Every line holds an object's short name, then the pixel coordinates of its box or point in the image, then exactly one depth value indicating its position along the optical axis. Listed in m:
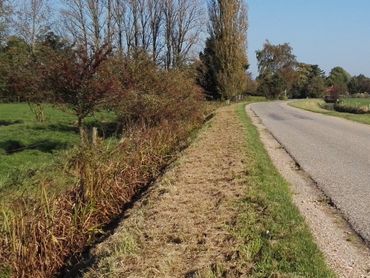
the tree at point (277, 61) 104.44
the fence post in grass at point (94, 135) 9.64
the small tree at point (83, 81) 14.22
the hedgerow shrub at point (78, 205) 5.70
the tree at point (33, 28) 50.91
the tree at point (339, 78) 106.75
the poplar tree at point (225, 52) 53.12
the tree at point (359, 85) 111.37
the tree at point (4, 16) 25.86
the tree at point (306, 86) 96.56
